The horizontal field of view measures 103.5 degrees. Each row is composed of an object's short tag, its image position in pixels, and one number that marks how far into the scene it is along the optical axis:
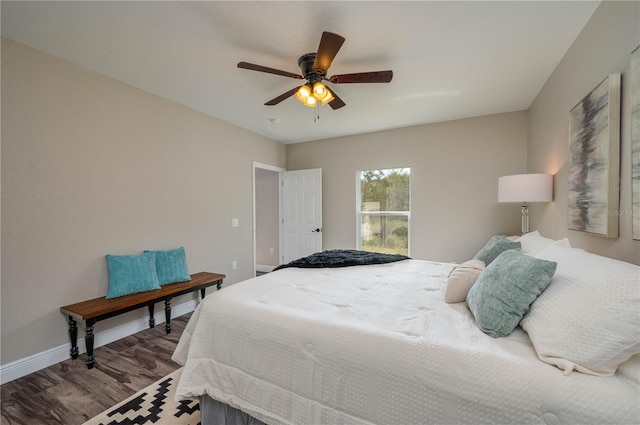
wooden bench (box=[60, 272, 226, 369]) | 2.09
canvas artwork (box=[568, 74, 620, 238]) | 1.42
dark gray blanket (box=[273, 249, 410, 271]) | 2.39
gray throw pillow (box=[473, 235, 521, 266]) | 1.98
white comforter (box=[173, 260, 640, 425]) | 0.84
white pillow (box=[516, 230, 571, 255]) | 1.79
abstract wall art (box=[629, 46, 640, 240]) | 1.23
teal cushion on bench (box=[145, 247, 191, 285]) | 2.79
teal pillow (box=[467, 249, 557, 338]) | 1.12
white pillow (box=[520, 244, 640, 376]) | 0.82
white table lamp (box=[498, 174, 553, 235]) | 2.39
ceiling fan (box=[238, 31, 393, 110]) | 1.84
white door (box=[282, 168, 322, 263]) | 4.72
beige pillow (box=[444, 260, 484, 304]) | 1.52
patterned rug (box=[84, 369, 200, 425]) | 1.54
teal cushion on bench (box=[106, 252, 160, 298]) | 2.44
